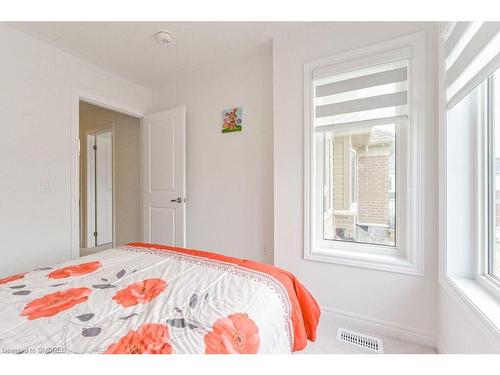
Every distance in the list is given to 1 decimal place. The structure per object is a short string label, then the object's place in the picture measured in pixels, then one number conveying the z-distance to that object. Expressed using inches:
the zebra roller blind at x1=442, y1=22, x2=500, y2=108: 37.2
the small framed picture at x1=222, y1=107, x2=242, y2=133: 97.6
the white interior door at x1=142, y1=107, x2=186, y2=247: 106.1
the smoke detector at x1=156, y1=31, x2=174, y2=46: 79.0
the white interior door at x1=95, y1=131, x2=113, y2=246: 159.8
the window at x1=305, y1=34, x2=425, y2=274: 64.4
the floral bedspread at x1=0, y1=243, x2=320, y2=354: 27.5
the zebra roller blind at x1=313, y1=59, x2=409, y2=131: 66.7
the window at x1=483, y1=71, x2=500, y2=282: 44.9
